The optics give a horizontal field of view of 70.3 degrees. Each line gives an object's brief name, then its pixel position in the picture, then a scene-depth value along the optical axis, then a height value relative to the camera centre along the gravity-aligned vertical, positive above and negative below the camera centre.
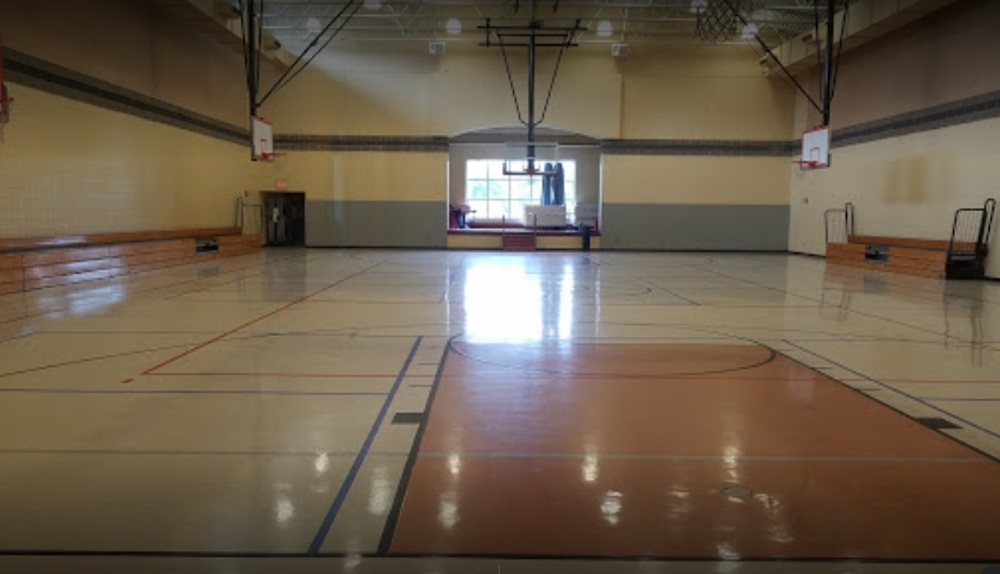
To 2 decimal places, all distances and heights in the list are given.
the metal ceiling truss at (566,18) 17.56 +5.38
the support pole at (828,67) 14.27 +3.13
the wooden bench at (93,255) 10.00 -0.73
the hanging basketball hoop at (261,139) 15.19 +1.68
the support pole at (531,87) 17.91 +3.37
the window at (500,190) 27.47 +1.10
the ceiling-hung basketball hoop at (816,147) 15.39 +1.66
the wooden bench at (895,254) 14.26 -0.71
